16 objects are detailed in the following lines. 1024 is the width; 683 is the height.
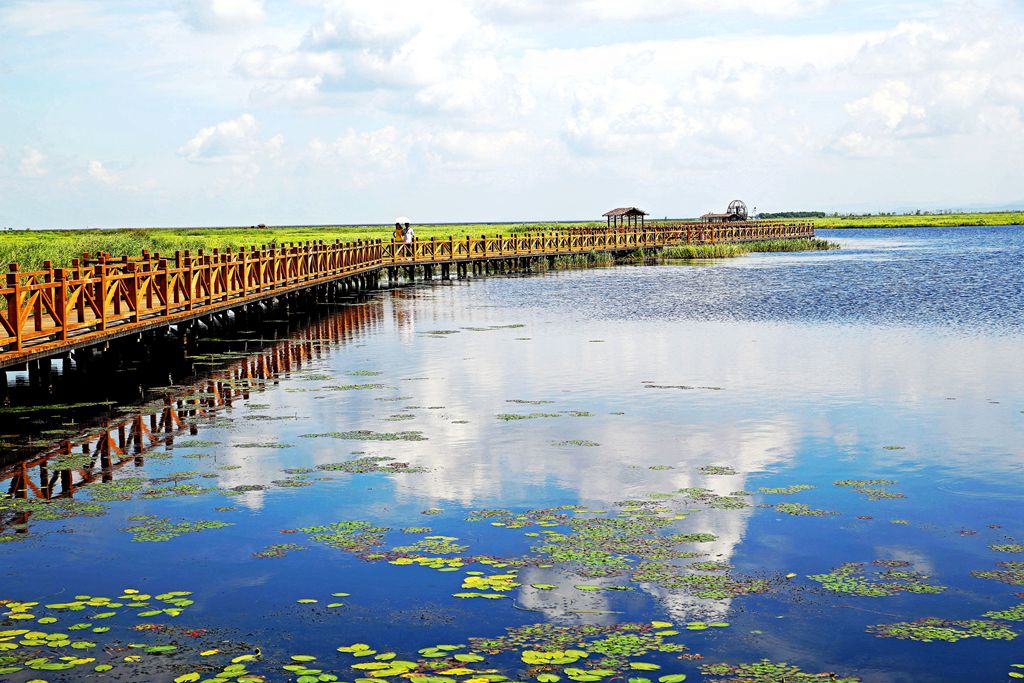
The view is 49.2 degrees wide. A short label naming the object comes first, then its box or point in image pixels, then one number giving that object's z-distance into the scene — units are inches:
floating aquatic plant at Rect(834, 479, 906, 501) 479.2
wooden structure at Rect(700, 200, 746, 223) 5359.3
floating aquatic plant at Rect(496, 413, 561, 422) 679.1
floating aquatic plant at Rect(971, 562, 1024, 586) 368.8
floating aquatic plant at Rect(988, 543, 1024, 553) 399.9
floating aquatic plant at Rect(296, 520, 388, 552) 413.7
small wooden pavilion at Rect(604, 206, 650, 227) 3991.1
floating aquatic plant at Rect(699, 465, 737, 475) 526.5
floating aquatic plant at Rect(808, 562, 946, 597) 359.6
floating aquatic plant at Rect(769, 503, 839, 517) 450.3
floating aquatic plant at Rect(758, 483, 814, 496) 486.6
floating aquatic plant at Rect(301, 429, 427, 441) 618.2
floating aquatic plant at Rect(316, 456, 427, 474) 540.4
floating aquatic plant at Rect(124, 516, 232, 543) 428.1
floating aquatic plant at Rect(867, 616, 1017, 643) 319.9
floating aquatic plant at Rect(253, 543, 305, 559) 402.0
